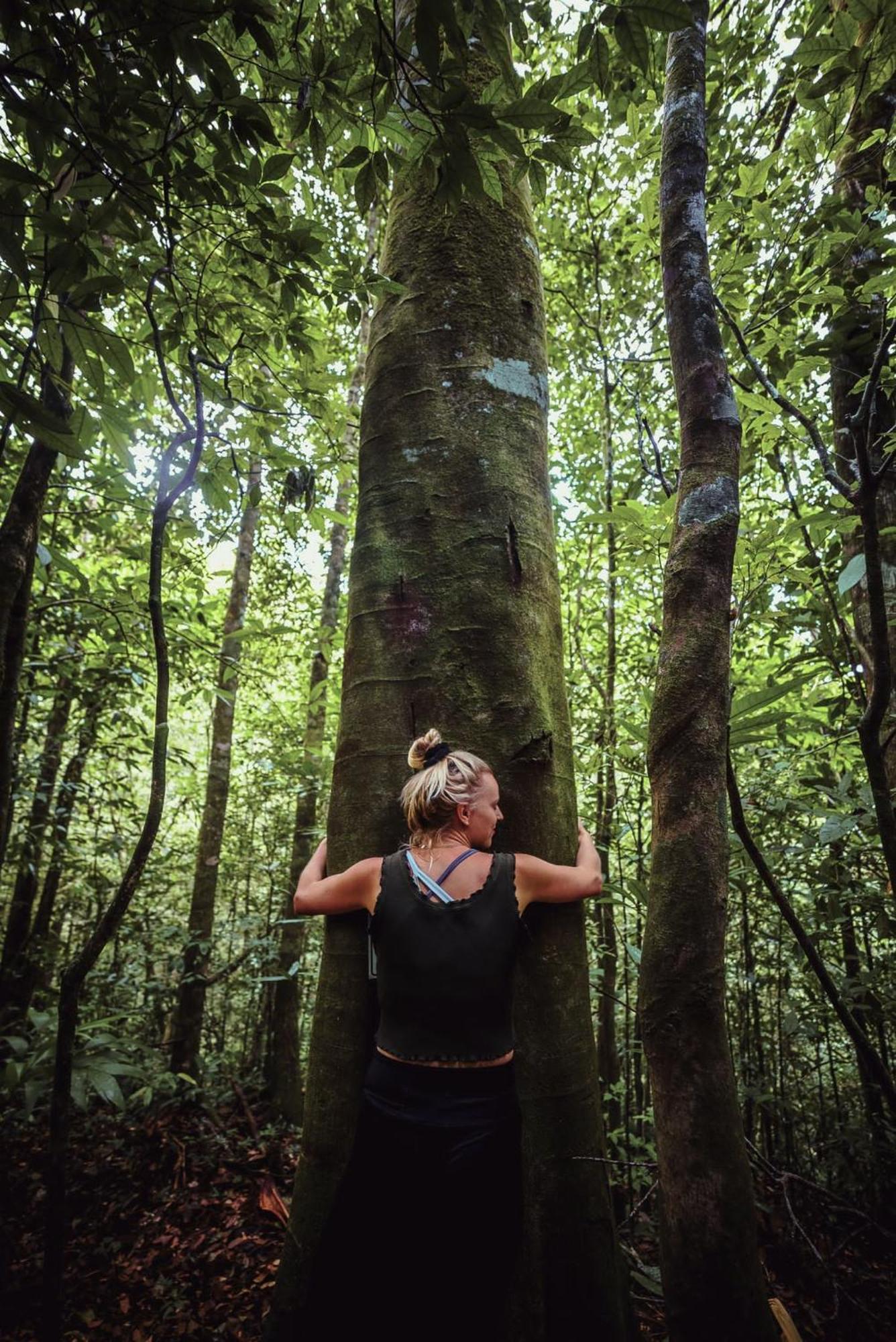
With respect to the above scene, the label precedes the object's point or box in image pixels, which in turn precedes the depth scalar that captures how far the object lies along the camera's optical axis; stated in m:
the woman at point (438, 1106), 1.50
